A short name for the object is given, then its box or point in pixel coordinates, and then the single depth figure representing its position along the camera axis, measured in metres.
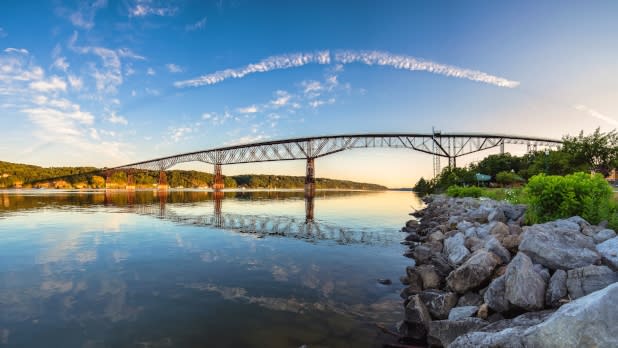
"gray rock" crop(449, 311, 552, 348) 4.06
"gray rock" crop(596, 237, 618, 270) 5.76
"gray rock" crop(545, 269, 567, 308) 5.51
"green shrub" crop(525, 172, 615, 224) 10.29
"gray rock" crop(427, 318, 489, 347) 5.51
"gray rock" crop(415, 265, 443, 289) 8.45
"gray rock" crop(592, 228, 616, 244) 7.36
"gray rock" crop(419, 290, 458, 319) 6.80
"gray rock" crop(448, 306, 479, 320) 6.14
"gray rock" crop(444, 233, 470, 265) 9.29
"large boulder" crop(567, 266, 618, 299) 5.34
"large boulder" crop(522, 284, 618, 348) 3.42
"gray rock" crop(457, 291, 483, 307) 6.74
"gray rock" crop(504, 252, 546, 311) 5.61
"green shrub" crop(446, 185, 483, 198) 38.59
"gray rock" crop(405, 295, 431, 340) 6.31
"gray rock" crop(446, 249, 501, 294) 7.17
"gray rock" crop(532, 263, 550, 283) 6.07
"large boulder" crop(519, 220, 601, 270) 6.09
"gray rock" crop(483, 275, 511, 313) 5.91
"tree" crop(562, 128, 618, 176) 33.75
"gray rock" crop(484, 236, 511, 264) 7.73
